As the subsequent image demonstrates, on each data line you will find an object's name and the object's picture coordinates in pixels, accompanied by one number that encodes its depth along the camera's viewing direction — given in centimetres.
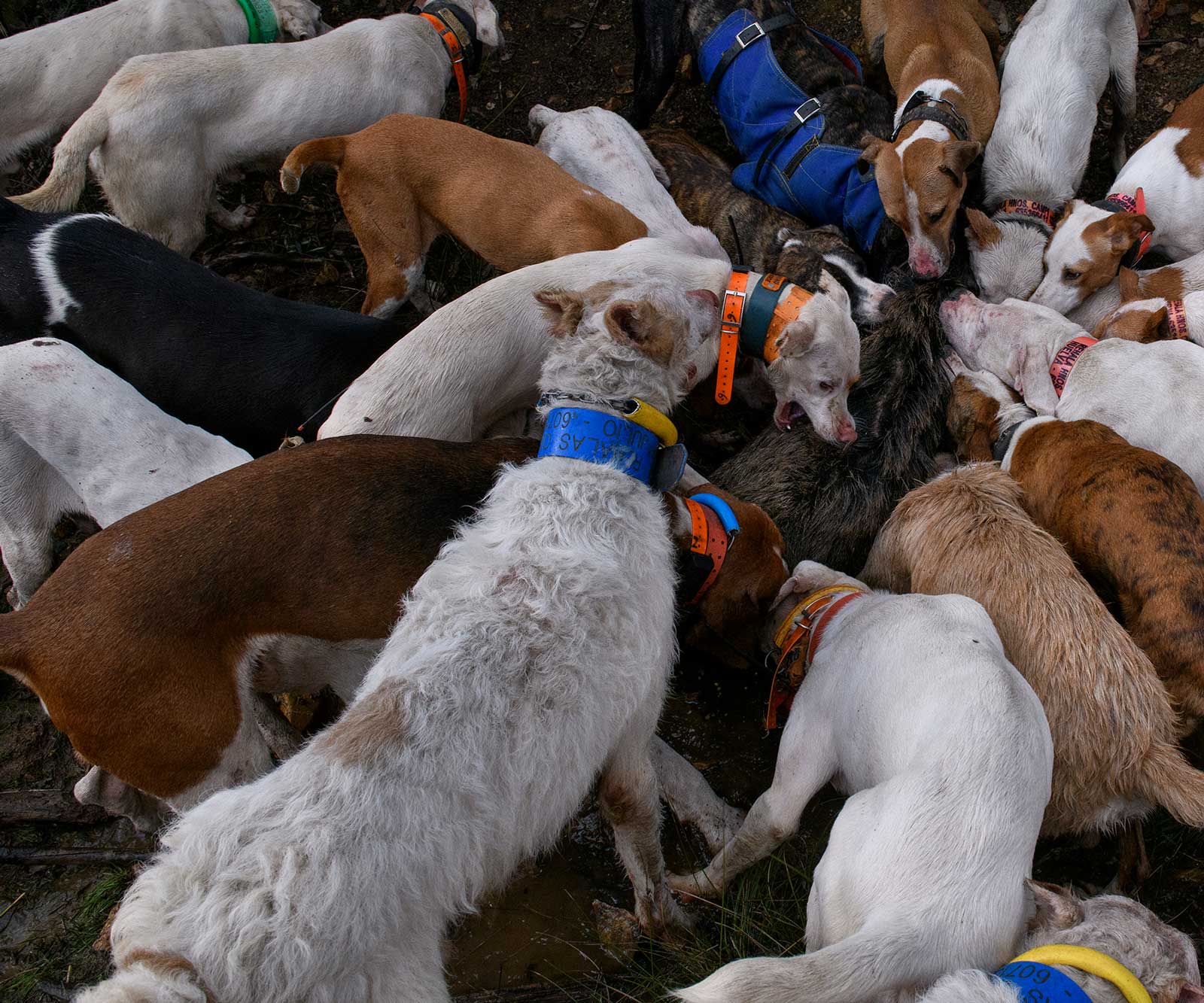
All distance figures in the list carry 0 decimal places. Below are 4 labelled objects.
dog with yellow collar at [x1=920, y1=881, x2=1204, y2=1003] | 220
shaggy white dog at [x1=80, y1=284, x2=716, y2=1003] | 207
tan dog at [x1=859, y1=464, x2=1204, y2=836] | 296
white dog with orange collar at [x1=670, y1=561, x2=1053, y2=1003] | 226
